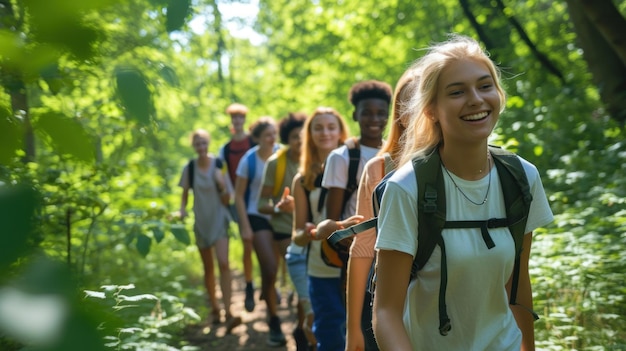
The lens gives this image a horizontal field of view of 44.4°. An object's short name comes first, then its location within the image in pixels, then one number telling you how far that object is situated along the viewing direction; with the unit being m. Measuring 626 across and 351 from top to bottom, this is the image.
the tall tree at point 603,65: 10.31
